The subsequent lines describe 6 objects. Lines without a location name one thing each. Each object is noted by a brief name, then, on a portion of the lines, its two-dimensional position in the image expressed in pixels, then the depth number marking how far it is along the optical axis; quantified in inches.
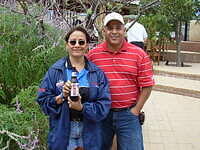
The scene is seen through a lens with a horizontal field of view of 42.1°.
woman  68.0
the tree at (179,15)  295.7
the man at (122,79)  75.1
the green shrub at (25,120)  73.1
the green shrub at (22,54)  98.0
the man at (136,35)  197.5
